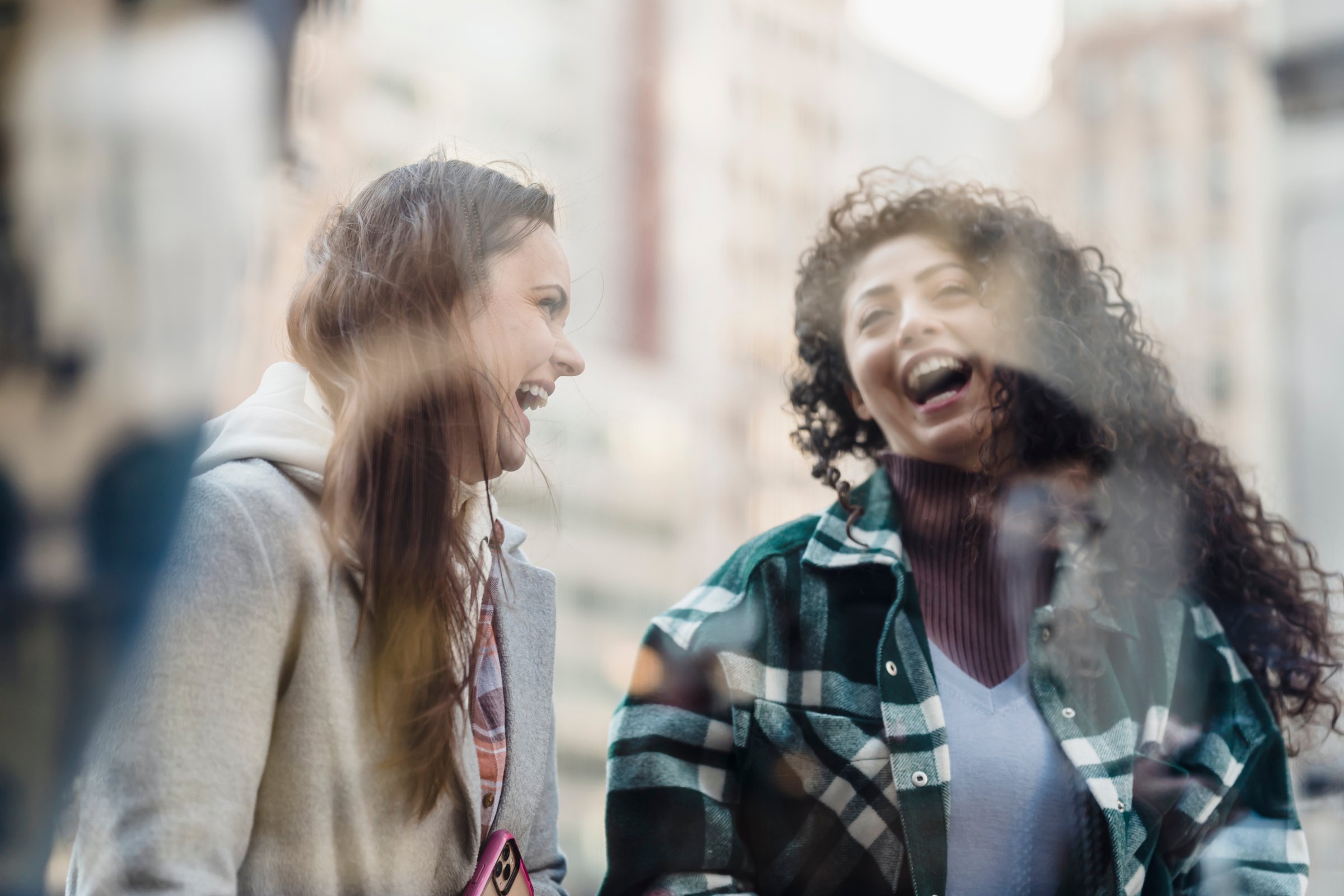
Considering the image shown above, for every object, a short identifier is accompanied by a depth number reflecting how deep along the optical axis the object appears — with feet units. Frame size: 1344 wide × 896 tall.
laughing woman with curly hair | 6.20
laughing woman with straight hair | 4.22
